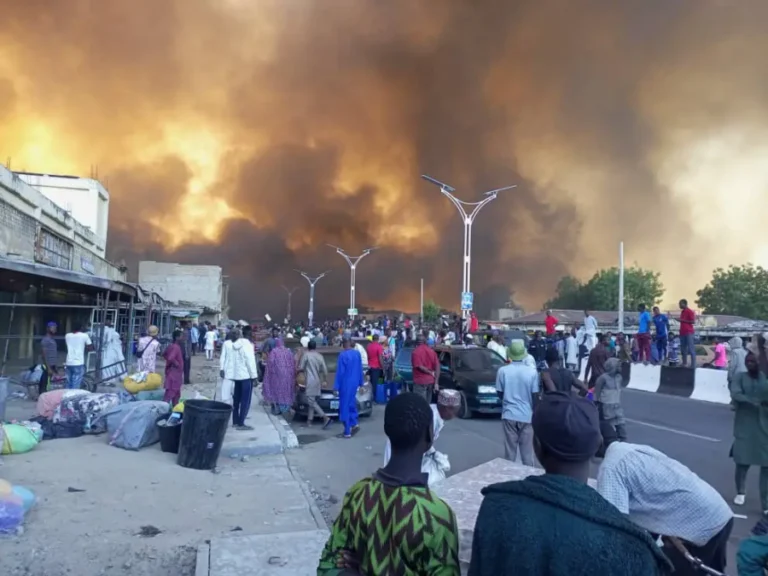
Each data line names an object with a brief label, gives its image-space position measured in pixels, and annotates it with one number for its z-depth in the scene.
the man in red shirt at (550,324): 22.38
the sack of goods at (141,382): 11.05
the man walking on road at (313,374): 11.79
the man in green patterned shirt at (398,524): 2.11
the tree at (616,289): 83.88
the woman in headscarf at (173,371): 10.74
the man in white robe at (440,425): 3.80
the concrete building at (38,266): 13.49
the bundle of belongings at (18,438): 8.12
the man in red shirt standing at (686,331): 16.83
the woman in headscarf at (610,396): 8.44
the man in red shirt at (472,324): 23.97
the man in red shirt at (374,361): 15.02
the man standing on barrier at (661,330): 19.23
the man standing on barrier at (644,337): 20.06
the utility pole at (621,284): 26.66
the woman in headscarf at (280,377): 11.88
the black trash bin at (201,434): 7.84
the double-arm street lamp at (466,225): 24.20
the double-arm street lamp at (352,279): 47.65
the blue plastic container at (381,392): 15.30
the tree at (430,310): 94.59
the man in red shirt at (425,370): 11.13
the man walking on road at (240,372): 10.21
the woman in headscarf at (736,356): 11.64
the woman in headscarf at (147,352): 12.80
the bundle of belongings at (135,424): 8.87
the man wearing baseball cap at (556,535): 1.61
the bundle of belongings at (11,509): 5.31
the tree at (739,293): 72.00
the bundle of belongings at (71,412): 9.56
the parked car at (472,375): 12.68
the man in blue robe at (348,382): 10.67
